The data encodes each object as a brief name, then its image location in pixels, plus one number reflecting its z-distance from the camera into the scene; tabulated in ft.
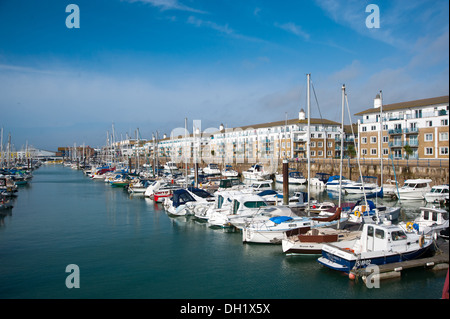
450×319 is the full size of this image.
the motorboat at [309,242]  59.98
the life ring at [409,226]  62.97
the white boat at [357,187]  137.28
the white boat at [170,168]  285.97
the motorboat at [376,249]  50.80
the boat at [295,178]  191.94
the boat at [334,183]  154.57
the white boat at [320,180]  177.68
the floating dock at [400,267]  49.08
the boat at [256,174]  210.14
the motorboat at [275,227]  67.51
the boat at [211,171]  259.21
